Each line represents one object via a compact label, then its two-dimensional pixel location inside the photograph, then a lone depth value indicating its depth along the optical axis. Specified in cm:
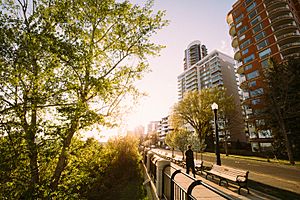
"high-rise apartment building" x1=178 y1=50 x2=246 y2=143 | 7131
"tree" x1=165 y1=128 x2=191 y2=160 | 2391
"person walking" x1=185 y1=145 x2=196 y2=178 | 1042
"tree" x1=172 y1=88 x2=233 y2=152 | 3297
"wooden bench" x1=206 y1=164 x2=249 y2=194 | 686
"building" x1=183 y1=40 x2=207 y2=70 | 11625
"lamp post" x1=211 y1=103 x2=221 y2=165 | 1045
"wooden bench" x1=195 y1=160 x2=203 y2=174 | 1186
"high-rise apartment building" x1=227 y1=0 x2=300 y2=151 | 3544
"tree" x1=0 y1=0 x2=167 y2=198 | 436
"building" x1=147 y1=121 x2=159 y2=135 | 18930
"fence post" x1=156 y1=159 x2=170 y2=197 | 607
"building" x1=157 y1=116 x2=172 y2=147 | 11686
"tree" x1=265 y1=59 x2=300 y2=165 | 2119
